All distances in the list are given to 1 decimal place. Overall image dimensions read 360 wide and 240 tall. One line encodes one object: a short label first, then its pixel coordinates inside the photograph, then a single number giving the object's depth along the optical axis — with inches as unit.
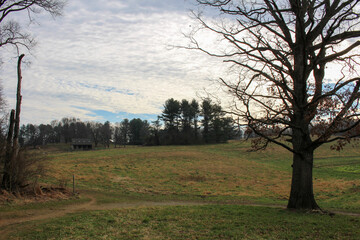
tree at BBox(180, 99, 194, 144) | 3289.9
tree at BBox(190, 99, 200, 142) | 3257.9
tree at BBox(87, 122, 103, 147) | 4314.7
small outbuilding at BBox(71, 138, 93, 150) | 3737.7
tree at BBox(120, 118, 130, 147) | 4504.2
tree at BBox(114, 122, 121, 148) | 4527.6
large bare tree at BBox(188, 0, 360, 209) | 375.2
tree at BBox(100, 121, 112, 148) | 4143.7
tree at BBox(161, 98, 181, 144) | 3282.5
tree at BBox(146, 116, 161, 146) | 3282.5
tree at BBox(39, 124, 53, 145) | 4449.3
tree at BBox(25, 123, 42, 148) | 4177.7
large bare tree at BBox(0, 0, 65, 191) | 514.0
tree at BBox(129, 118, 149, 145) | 4323.3
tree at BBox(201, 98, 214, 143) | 3080.0
